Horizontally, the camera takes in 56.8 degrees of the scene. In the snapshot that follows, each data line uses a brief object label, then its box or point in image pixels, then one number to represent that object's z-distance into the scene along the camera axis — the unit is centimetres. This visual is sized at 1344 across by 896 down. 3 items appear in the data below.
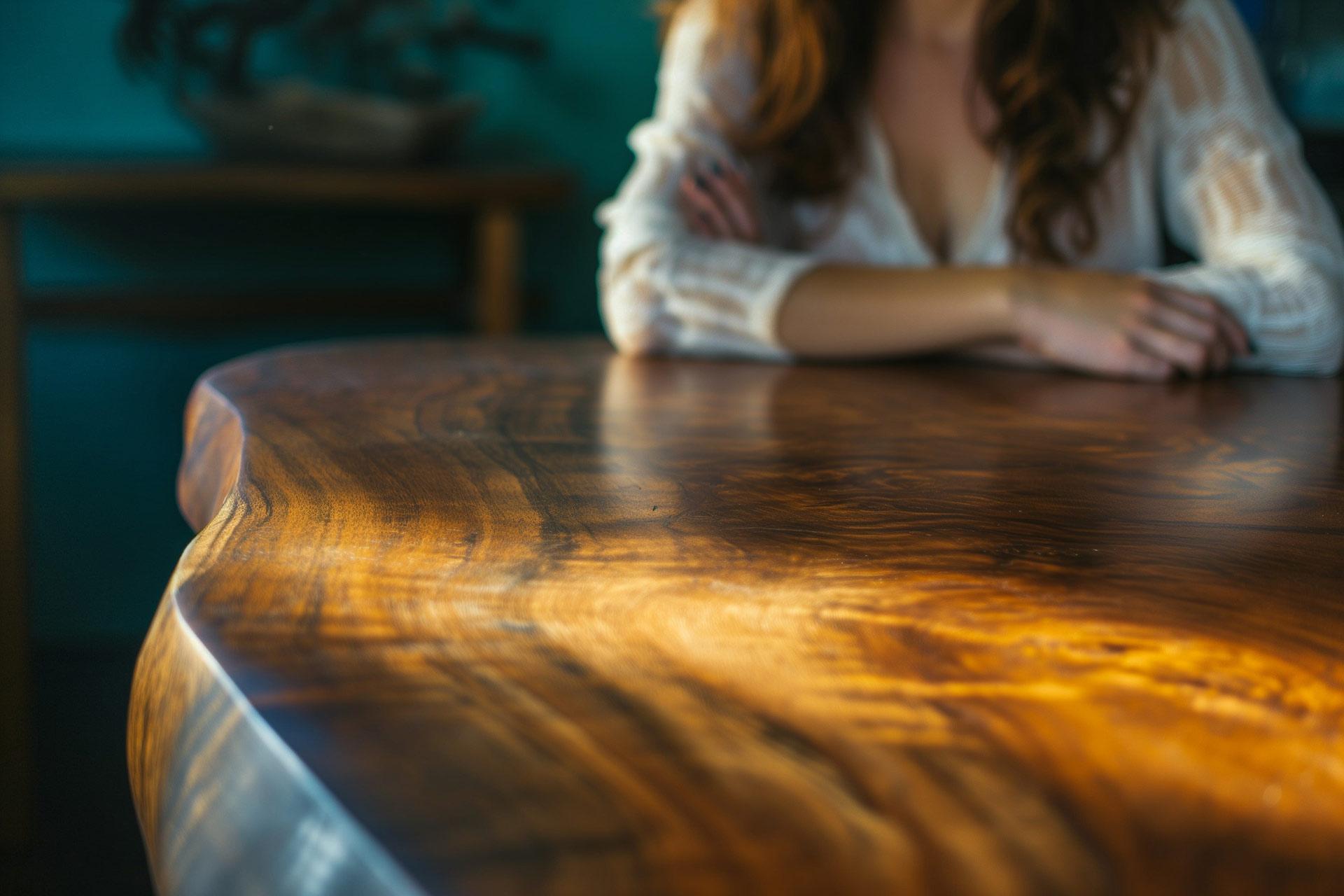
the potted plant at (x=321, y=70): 180
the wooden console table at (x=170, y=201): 156
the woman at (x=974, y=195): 91
